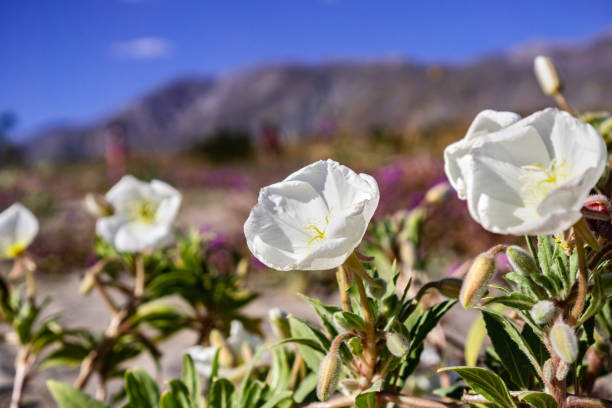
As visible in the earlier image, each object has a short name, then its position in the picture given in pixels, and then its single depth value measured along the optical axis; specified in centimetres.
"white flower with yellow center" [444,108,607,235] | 25
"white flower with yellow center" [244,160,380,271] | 29
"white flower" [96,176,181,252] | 60
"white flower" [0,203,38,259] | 59
